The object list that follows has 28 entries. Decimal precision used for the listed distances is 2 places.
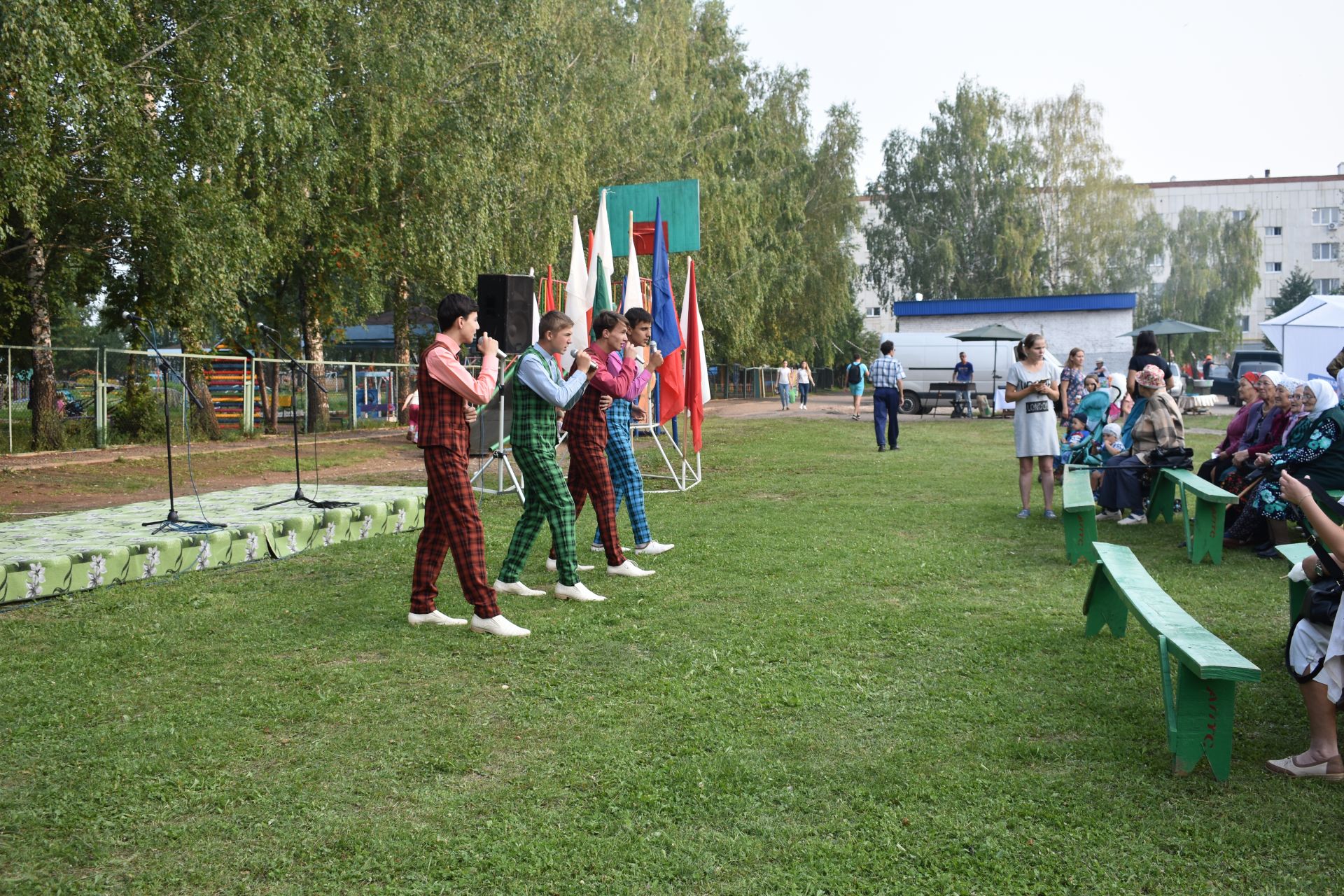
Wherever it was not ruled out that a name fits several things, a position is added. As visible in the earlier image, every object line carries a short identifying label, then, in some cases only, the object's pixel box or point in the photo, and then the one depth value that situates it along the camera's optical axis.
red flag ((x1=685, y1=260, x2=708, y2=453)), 12.91
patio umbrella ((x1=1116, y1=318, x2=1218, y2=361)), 30.79
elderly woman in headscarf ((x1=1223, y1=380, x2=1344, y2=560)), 7.86
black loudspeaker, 9.70
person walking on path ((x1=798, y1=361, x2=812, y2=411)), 40.09
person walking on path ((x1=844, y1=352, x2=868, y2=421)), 32.60
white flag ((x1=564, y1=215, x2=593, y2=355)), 12.01
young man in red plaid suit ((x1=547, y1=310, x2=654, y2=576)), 7.85
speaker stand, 12.21
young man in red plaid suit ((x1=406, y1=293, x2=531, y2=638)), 6.14
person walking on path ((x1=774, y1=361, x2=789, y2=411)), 39.78
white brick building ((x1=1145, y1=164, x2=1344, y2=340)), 79.62
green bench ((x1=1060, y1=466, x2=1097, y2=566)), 8.04
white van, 34.15
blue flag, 12.08
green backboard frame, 14.88
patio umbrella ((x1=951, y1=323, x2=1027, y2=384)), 30.14
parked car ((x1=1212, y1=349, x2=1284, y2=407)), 36.91
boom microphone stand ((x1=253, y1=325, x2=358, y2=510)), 10.16
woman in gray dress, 10.31
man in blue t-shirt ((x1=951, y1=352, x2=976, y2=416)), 31.98
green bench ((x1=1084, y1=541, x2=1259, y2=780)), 3.89
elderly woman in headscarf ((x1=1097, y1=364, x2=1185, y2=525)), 10.38
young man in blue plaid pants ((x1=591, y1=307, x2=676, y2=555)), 8.52
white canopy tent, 22.12
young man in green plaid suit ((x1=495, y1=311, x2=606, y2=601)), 6.77
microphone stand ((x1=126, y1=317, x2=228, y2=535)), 8.76
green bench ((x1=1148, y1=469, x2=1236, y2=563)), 8.13
